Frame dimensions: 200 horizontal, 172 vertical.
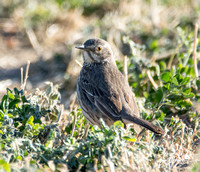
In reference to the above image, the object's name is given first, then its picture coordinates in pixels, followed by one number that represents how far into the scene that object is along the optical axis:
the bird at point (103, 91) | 9.34
